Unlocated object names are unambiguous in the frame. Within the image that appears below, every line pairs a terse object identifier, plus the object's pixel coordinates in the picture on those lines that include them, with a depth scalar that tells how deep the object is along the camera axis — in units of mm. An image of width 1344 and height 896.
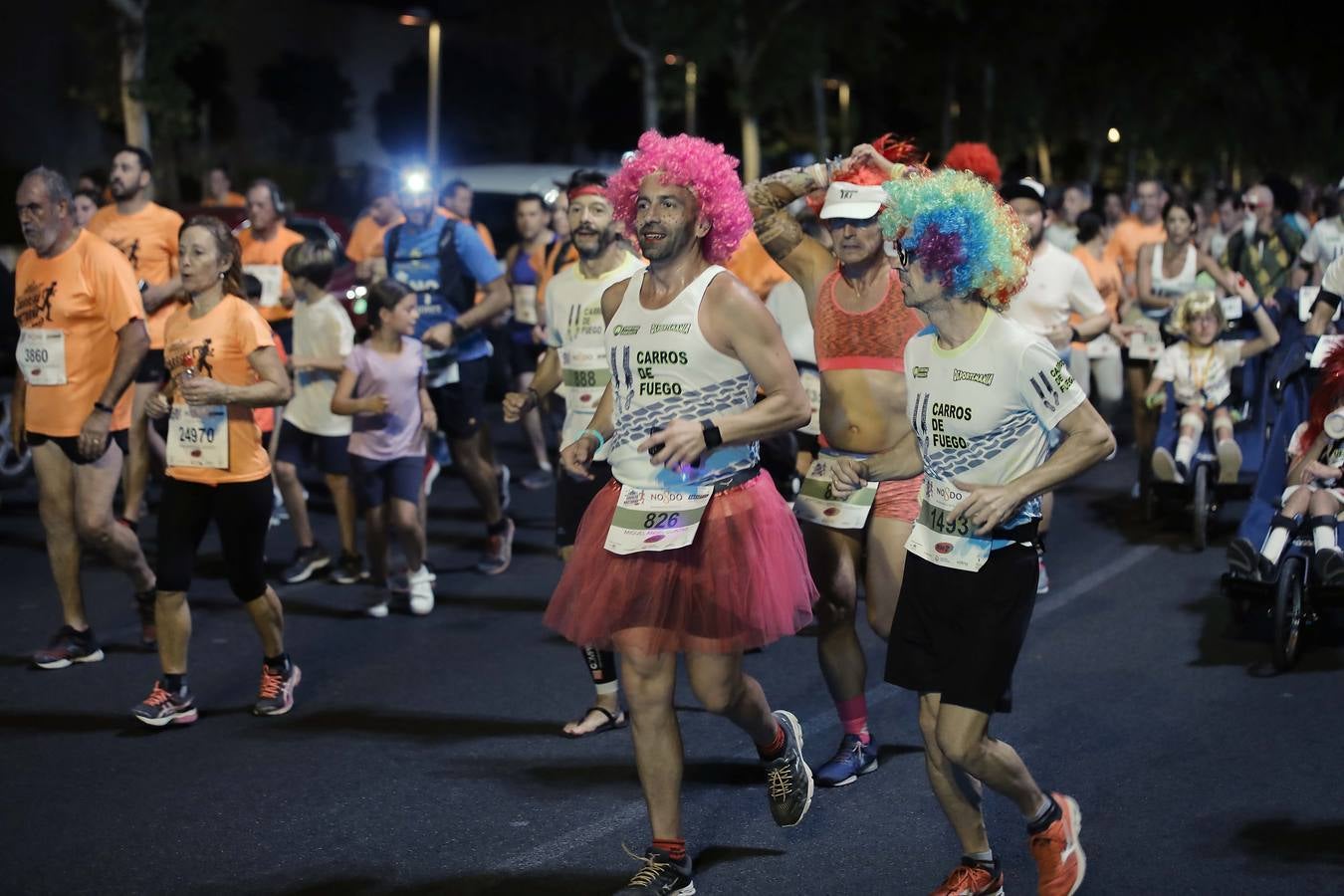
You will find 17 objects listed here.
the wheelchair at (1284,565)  7996
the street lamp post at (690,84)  45709
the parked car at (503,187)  20266
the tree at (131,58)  29125
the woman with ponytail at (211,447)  7262
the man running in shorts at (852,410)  6230
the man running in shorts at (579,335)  7770
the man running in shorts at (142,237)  10156
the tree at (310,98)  46219
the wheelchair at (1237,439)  11055
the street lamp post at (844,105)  60312
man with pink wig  5398
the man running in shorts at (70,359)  7902
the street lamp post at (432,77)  32750
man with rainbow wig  4945
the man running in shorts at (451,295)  10273
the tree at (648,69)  42719
